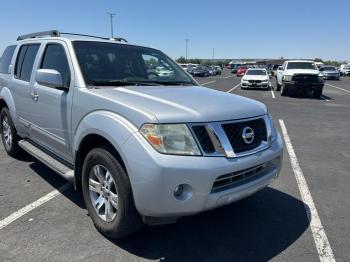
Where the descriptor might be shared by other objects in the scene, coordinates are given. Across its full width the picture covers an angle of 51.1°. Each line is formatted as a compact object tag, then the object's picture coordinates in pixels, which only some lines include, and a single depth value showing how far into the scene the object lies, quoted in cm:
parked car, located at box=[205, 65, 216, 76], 5274
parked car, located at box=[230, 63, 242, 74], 6445
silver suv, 292
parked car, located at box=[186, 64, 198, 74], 4771
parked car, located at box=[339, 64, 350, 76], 5787
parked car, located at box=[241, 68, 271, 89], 2417
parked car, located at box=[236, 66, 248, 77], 5159
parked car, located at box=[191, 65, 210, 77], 4706
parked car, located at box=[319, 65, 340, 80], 4314
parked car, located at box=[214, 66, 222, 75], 5922
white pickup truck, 1895
